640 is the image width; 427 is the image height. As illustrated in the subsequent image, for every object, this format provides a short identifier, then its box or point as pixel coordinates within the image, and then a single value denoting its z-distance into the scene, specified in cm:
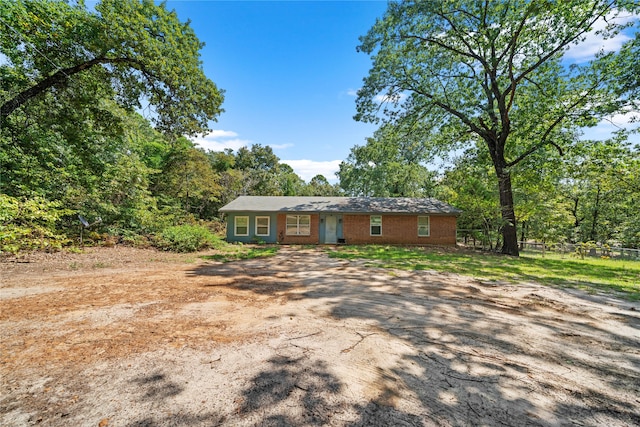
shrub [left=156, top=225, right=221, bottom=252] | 1223
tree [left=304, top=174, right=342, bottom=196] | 4680
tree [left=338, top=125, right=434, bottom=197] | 2109
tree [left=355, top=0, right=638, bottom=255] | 1206
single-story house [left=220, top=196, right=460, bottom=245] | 1767
